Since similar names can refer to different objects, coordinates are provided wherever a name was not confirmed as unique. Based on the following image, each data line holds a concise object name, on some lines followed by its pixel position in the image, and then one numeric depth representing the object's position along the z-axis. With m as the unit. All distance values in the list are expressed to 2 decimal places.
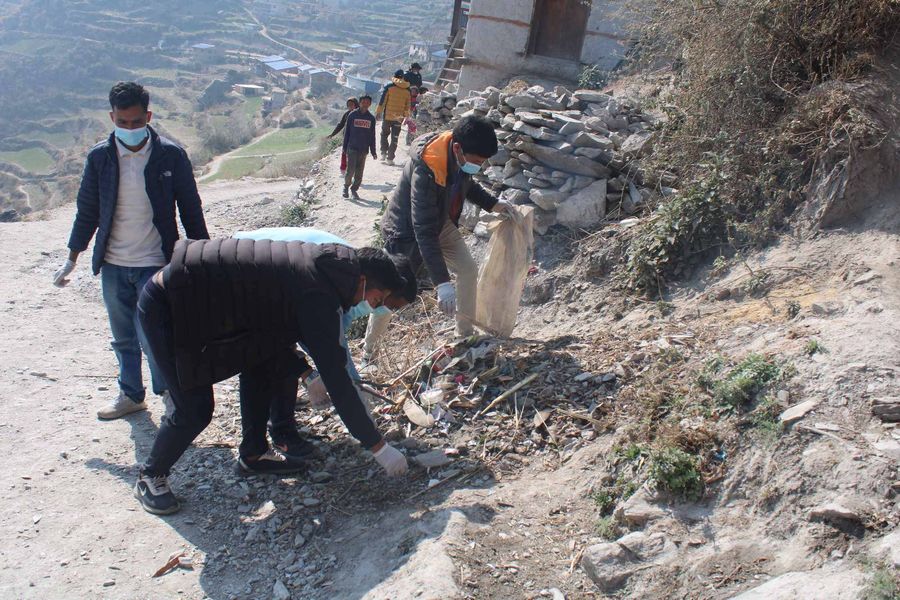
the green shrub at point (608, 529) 2.77
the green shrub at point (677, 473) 2.72
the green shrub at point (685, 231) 4.65
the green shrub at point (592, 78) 11.38
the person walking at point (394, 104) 11.95
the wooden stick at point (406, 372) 4.19
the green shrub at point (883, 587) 1.98
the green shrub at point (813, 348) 3.05
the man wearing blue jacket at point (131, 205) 3.71
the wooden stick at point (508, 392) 3.80
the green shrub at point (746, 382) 2.99
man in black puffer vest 2.83
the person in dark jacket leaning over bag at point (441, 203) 3.92
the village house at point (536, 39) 12.47
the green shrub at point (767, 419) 2.78
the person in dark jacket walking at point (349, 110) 10.70
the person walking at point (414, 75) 13.68
